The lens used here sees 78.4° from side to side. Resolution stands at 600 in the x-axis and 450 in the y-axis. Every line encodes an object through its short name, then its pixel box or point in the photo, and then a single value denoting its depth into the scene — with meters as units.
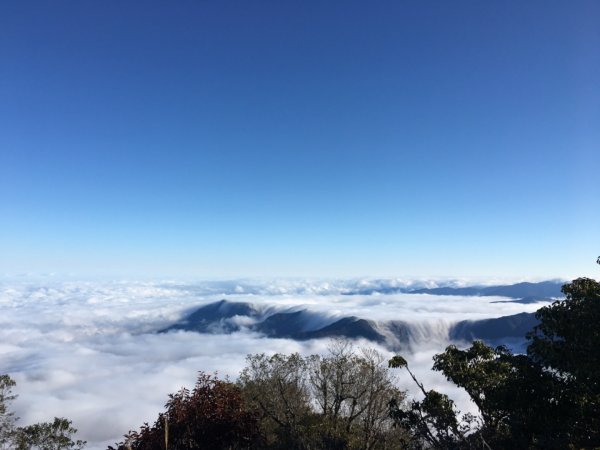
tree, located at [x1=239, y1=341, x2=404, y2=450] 29.11
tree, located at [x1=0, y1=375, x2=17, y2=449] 35.44
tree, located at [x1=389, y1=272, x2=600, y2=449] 17.23
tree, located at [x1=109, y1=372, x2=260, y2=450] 23.28
